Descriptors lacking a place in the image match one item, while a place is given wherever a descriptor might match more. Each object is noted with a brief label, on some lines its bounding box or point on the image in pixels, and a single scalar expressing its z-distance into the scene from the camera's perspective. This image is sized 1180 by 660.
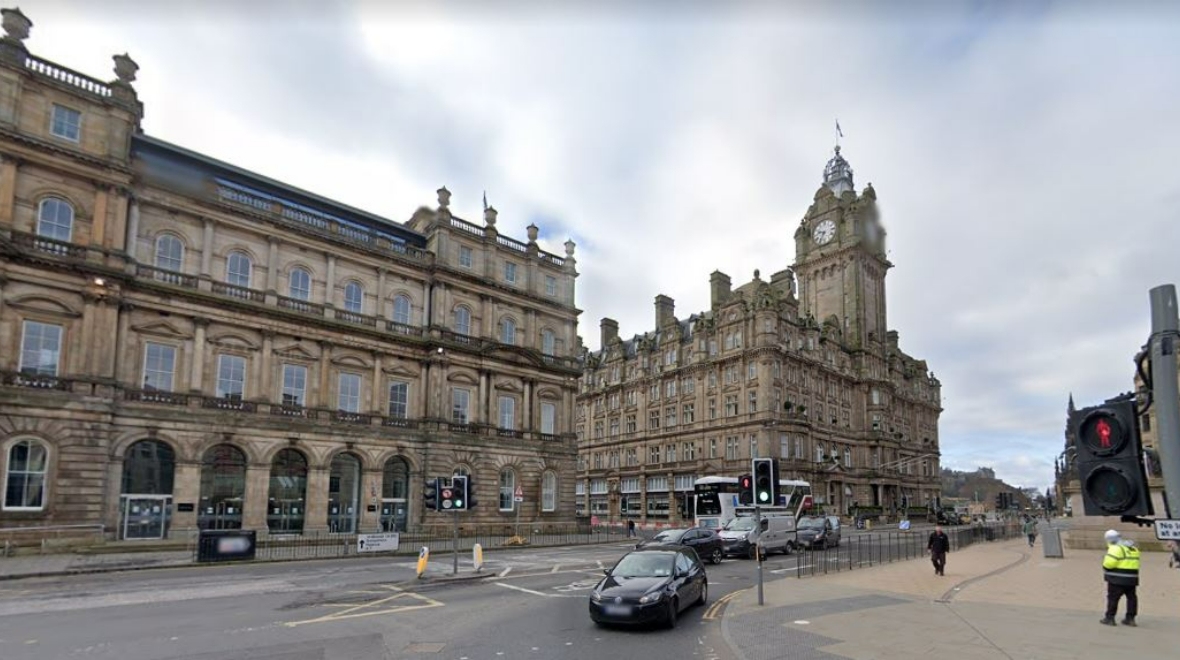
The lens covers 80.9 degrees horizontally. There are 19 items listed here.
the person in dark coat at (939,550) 21.30
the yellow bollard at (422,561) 20.66
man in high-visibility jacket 11.53
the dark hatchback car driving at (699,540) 25.72
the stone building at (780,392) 67.12
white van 29.98
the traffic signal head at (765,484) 15.19
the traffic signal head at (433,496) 23.16
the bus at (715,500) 43.19
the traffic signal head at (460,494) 22.89
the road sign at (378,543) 29.95
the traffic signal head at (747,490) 15.64
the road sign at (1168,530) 4.97
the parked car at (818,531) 33.56
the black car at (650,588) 12.31
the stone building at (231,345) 30.14
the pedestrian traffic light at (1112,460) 4.85
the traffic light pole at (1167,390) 4.36
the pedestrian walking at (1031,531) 37.69
